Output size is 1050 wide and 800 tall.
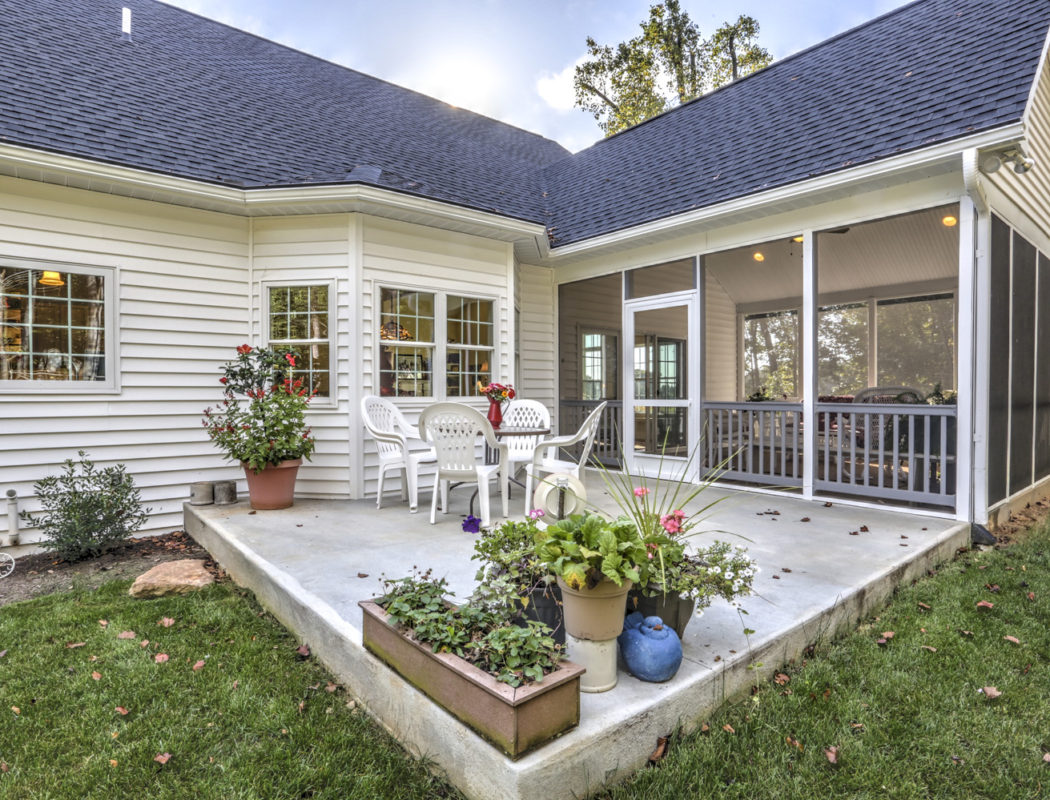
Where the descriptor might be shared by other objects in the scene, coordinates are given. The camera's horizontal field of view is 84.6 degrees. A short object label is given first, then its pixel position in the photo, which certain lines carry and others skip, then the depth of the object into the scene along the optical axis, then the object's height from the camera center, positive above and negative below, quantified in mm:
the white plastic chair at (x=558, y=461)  4574 -501
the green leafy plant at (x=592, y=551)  1787 -501
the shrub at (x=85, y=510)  4004 -835
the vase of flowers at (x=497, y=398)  4945 -29
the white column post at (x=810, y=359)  5051 +321
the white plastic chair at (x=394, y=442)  4668 -393
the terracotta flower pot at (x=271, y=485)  4723 -753
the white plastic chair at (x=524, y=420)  5500 -252
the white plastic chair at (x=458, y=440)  4176 -337
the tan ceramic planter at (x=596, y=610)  1851 -703
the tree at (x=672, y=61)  16578 +9742
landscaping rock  3357 -1107
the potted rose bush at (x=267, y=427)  4660 -274
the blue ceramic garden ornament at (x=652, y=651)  1961 -877
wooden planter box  1546 -874
